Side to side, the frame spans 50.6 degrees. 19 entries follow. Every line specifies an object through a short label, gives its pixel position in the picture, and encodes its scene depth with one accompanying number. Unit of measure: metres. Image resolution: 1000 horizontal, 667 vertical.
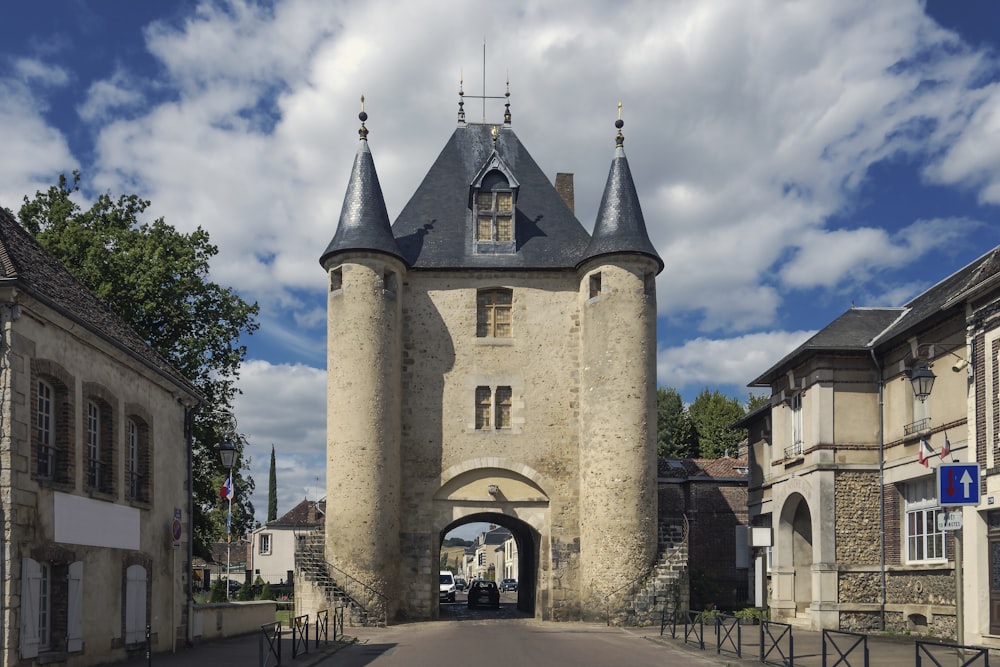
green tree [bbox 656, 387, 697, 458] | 58.41
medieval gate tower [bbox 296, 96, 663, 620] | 29.59
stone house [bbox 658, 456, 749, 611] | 38.81
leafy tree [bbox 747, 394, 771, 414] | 57.48
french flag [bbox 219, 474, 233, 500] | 26.34
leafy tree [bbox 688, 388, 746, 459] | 58.78
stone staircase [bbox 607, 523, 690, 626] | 28.67
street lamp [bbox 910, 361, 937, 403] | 13.68
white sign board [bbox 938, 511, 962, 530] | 11.55
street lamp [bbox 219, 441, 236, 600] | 23.25
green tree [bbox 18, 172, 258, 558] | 29.81
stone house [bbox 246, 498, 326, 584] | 70.19
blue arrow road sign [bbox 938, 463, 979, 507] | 11.39
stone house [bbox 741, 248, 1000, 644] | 19.27
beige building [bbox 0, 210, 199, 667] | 13.60
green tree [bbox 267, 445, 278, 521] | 74.12
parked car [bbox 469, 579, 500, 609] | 39.47
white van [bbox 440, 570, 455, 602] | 48.62
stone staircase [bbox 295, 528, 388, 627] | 28.58
